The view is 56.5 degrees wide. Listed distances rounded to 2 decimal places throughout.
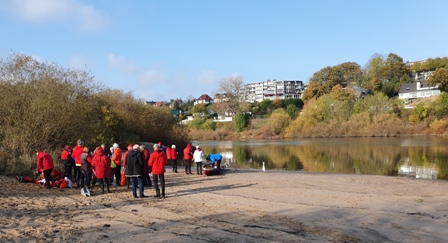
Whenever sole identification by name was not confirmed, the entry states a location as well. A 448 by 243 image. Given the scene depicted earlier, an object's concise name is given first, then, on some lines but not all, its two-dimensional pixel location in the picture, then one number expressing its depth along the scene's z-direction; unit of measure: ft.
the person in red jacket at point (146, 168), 50.67
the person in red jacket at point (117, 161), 52.16
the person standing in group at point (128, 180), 51.24
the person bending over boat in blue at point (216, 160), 69.72
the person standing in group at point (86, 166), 45.98
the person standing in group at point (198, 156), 67.62
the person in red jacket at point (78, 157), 50.78
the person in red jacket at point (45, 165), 46.78
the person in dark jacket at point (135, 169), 43.37
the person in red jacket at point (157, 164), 42.50
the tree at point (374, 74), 313.94
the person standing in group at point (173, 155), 69.67
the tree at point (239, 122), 286.05
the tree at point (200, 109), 357.43
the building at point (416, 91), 287.09
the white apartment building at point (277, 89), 553.68
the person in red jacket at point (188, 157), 68.44
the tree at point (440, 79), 250.78
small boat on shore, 67.26
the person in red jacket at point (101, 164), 45.37
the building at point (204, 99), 540.31
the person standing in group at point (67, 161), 52.19
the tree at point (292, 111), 288.92
